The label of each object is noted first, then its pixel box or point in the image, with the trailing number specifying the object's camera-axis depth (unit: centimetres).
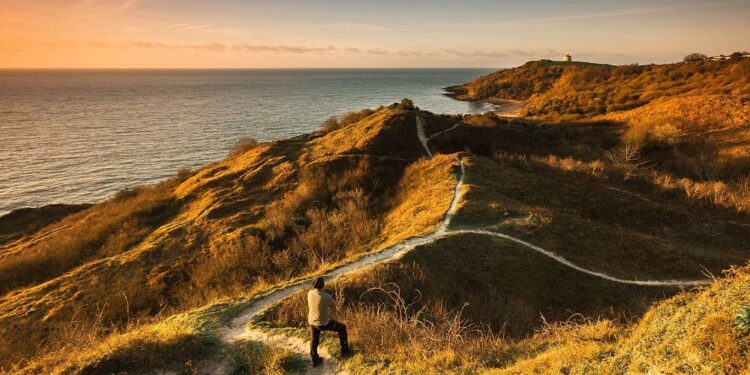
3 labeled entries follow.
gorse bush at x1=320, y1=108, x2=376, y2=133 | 5575
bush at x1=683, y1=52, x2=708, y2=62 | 8748
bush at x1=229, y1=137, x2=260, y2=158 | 4996
